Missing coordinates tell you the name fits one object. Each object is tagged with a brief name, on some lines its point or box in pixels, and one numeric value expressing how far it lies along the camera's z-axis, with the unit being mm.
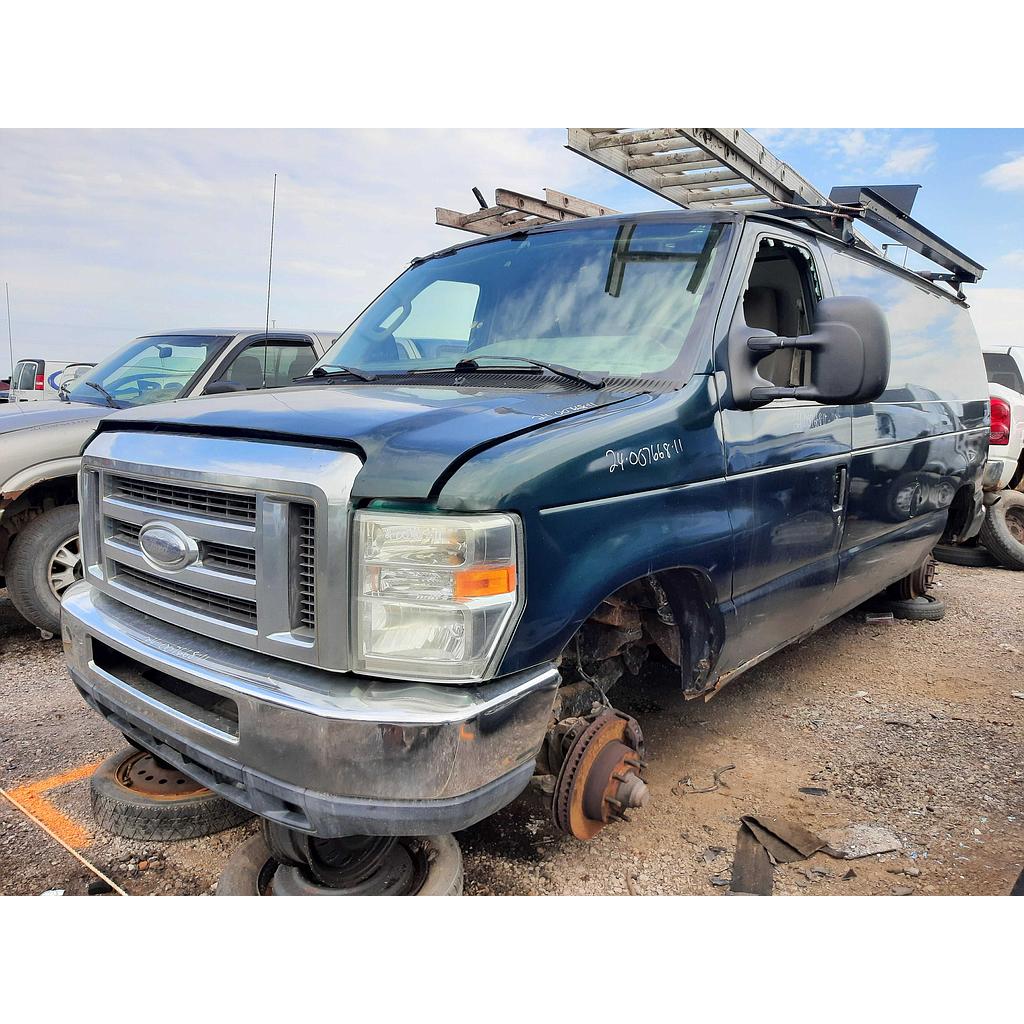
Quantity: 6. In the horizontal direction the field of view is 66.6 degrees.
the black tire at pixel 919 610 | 5785
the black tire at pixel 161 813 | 2807
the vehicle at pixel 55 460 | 4500
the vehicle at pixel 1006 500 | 7453
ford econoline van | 1902
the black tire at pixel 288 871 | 2369
